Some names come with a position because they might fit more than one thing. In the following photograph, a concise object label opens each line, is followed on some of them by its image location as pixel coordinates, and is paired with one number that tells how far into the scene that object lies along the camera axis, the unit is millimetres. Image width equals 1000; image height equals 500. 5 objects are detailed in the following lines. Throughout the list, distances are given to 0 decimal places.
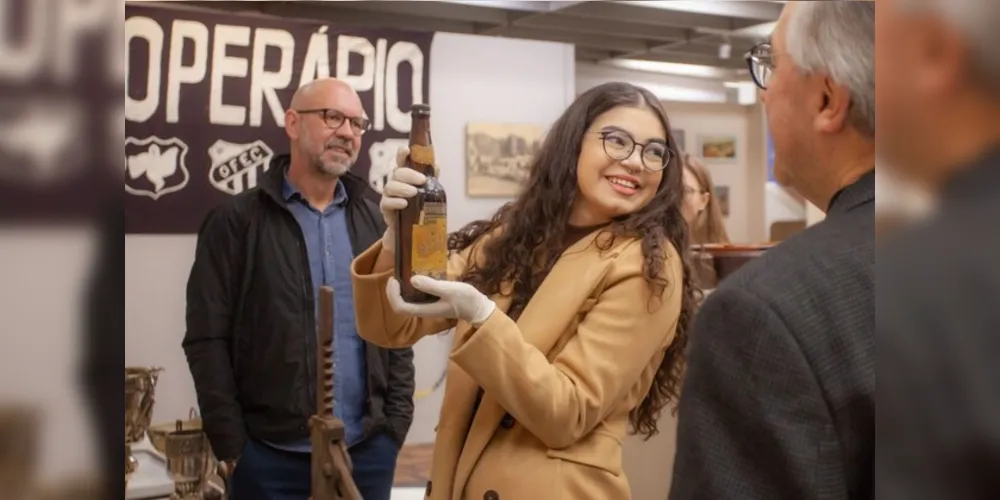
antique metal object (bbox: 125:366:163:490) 1231
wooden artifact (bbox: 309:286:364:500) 1099
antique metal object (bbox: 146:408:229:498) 1334
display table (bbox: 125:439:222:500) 1346
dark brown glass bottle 944
